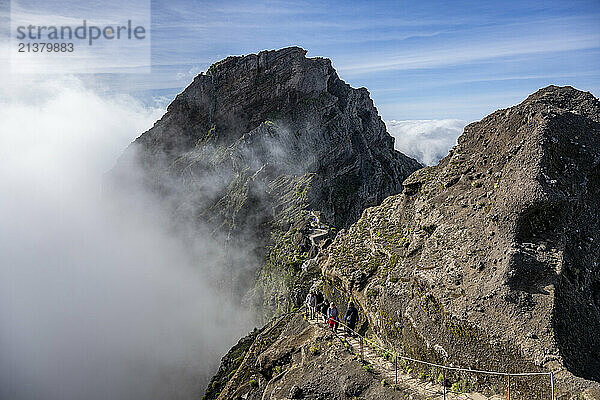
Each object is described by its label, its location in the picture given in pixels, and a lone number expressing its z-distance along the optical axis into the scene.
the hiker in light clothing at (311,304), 31.80
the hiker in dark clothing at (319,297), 32.57
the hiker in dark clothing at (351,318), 27.82
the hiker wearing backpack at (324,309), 30.61
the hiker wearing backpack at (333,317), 28.33
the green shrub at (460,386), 19.91
